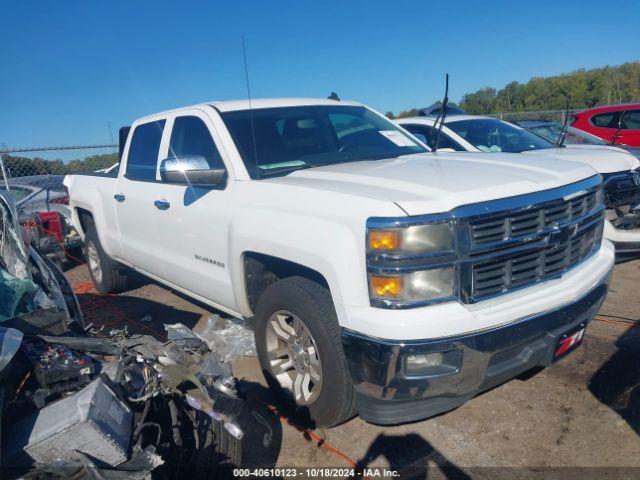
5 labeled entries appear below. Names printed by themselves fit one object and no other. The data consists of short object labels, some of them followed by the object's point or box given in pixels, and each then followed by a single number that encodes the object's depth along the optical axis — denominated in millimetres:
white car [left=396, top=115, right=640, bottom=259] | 5156
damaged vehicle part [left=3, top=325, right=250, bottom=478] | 1977
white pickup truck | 2322
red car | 10484
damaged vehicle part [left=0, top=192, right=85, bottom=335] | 2809
